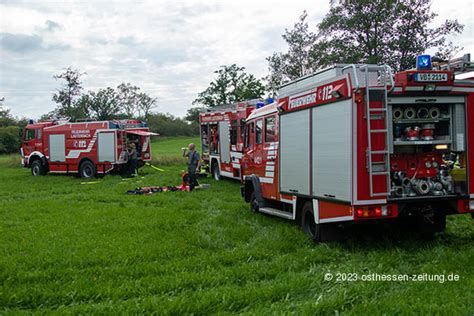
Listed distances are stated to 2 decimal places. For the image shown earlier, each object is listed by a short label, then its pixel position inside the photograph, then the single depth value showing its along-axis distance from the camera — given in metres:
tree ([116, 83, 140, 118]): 89.50
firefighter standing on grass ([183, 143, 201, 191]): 16.89
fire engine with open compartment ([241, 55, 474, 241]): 7.24
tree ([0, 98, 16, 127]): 70.25
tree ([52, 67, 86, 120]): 59.19
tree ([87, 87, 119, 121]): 68.16
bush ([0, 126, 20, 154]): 57.16
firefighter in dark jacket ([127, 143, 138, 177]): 23.64
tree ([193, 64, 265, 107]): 56.81
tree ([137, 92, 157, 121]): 94.69
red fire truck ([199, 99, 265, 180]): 18.52
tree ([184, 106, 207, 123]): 85.88
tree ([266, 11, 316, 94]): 33.34
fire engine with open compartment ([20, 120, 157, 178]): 24.11
